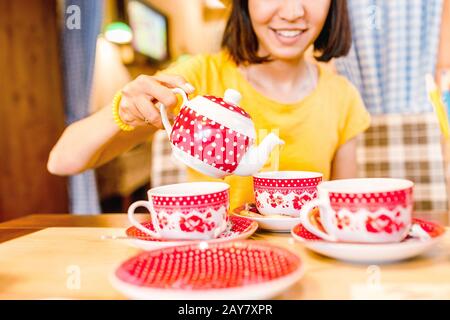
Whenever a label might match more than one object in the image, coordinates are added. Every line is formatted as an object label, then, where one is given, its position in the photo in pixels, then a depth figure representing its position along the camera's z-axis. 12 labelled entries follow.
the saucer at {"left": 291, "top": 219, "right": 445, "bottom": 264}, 0.62
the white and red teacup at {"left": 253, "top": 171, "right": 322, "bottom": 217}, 0.86
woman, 1.30
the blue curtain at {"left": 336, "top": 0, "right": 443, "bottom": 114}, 2.31
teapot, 0.74
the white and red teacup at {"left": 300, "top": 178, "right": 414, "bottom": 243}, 0.62
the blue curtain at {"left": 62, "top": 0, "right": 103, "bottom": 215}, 2.89
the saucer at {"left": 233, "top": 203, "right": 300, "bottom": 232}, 0.85
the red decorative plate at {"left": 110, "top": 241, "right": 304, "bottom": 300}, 0.51
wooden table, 0.57
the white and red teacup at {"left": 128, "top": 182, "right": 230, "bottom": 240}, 0.71
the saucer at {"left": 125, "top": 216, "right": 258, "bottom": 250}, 0.73
